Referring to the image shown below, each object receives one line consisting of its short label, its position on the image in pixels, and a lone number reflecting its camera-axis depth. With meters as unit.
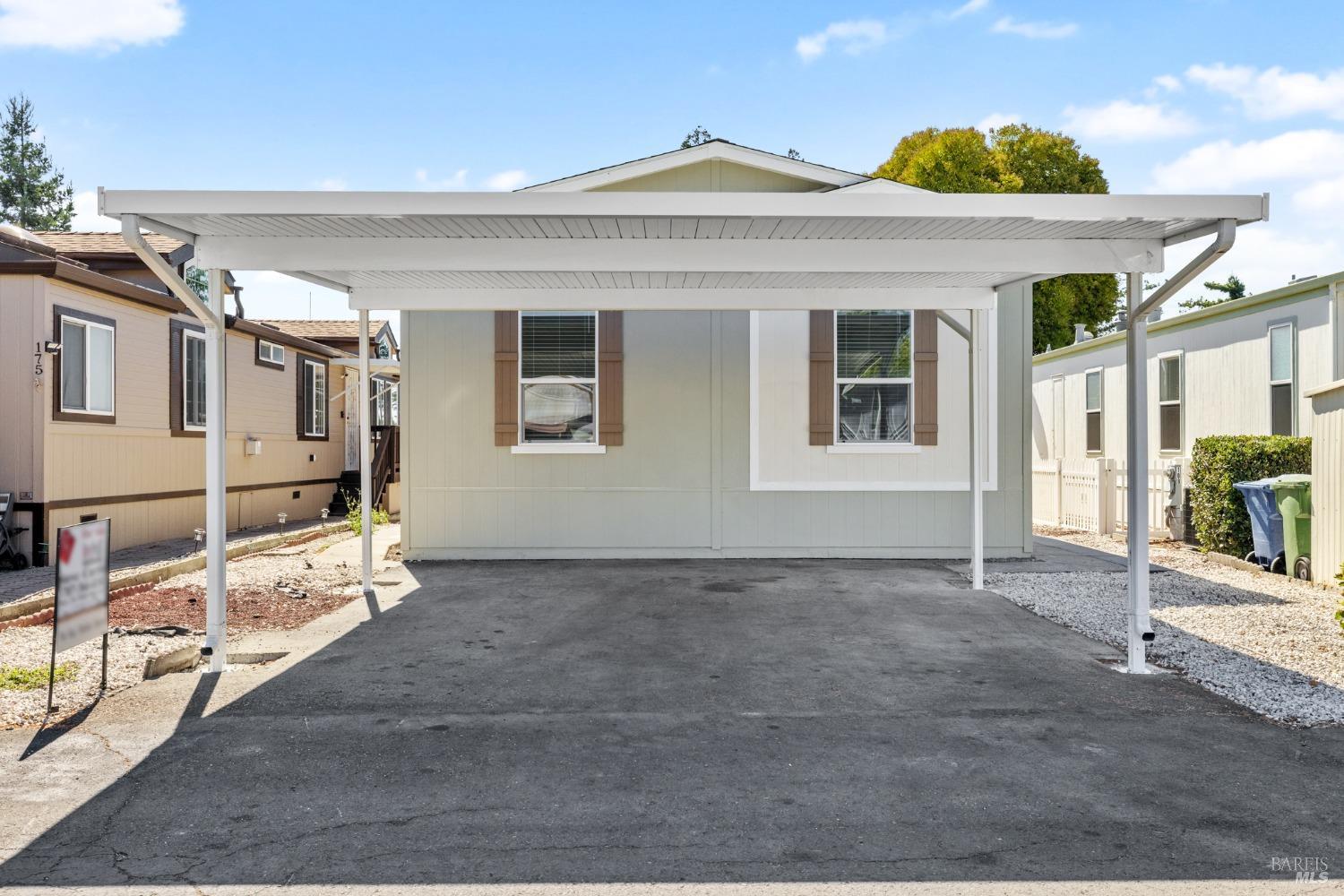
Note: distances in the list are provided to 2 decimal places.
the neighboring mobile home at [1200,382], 10.52
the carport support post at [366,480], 8.00
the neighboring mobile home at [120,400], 9.16
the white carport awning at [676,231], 4.81
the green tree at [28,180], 36.56
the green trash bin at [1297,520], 8.57
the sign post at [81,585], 4.55
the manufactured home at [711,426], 9.88
